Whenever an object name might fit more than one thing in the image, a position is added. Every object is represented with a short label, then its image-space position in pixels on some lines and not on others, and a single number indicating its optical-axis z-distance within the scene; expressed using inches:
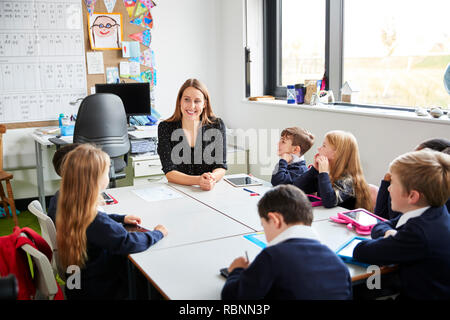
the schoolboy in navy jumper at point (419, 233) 60.3
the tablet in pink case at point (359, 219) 76.3
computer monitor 178.4
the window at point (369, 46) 125.6
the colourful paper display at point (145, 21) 186.9
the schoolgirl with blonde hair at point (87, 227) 67.9
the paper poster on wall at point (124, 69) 186.5
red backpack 63.6
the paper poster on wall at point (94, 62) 181.2
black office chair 142.6
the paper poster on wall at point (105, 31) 180.2
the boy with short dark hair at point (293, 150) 110.4
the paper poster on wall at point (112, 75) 185.0
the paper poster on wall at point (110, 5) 181.3
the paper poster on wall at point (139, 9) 186.4
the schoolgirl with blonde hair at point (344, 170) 93.7
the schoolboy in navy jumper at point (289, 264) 51.1
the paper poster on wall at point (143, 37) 187.3
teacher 116.0
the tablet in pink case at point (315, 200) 92.3
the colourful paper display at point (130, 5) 184.7
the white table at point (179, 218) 75.5
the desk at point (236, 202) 85.1
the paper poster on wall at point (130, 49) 185.0
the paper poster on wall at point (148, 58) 189.8
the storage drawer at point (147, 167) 164.9
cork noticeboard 178.5
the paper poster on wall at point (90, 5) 178.1
